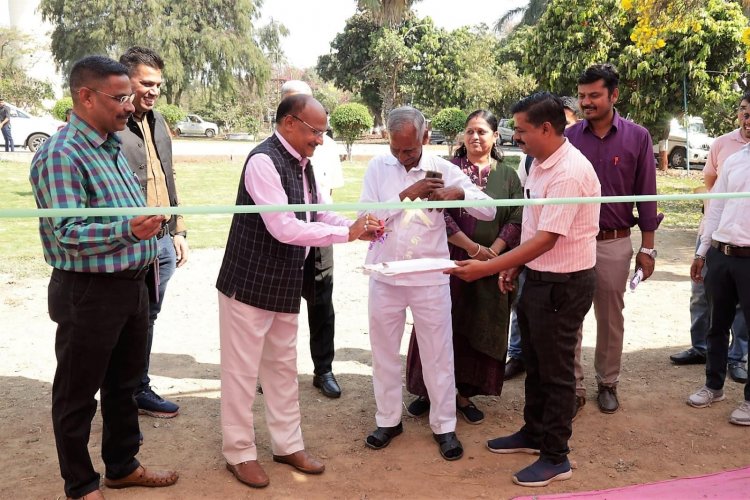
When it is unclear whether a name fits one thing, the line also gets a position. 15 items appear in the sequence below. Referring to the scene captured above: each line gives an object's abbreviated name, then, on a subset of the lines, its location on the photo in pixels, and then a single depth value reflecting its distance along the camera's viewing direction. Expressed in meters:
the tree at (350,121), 20.20
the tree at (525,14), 39.38
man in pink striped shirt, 3.04
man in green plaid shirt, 2.56
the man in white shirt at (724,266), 3.83
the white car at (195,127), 35.81
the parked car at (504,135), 31.56
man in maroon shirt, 3.95
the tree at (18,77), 32.91
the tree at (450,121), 22.33
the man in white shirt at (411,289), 3.45
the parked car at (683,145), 19.11
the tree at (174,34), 36.16
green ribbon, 2.30
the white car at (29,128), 19.31
